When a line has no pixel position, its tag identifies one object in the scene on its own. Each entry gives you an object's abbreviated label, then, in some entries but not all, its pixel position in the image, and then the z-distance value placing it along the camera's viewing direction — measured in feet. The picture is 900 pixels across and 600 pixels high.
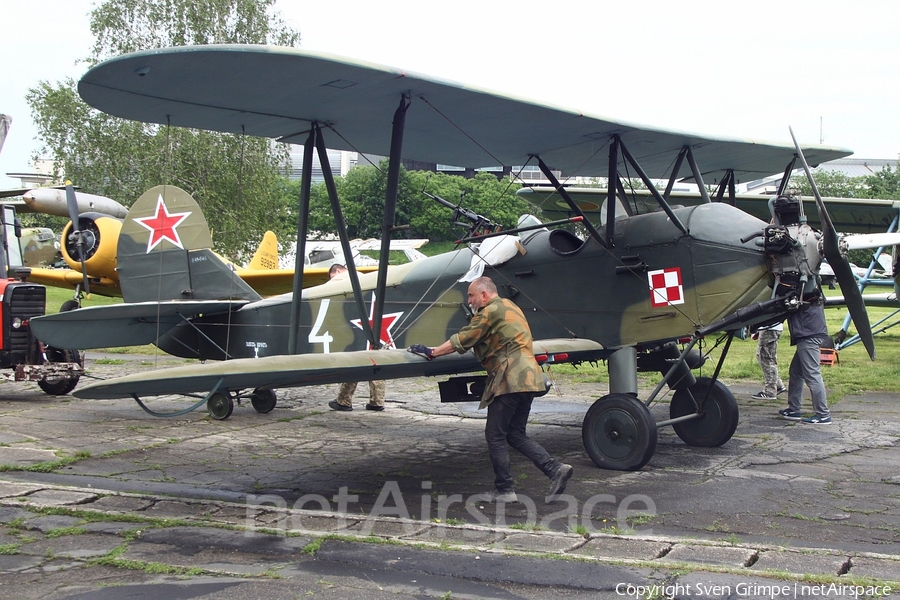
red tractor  34.30
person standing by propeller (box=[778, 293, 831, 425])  28.45
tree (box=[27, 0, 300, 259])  96.84
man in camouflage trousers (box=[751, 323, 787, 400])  34.55
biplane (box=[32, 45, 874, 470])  18.98
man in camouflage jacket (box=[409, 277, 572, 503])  18.56
